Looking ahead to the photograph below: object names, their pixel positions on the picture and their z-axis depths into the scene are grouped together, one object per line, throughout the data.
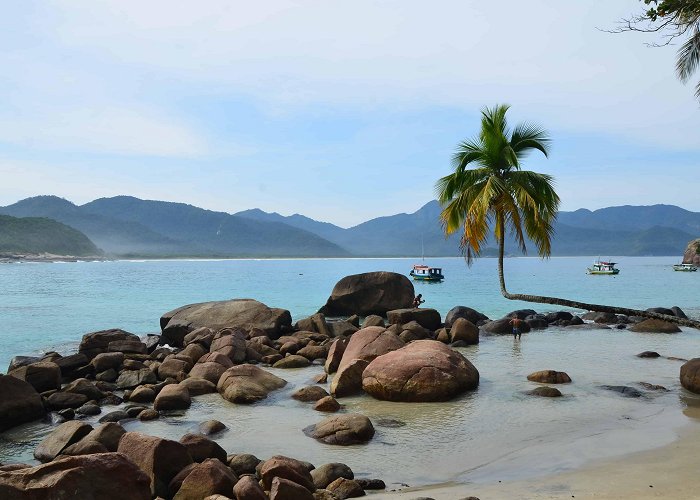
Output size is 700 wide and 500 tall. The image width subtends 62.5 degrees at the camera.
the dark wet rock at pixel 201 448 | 9.81
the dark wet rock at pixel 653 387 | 16.11
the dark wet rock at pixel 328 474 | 9.15
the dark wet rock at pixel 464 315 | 33.12
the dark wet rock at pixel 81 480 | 6.80
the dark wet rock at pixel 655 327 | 30.50
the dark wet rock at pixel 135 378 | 17.55
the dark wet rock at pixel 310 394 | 15.41
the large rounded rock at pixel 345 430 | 11.60
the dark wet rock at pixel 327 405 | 14.29
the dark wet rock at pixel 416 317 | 29.56
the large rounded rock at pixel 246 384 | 15.45
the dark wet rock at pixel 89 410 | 14.73
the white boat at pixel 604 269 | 118.26
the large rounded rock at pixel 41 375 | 16.62
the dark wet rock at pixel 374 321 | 27.95
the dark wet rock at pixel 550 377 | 17.33
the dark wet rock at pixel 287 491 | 8.01
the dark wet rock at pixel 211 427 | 12.60
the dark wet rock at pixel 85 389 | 15.97
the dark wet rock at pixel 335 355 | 18.91
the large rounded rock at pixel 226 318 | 26.92
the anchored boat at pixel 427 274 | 90.51
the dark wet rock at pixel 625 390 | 15.53
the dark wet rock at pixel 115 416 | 13.91
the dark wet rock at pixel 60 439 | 11.02
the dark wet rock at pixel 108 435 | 10.20
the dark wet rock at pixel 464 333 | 26.06
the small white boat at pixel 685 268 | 137.50
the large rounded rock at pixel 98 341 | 21.70
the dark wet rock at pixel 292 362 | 20.89
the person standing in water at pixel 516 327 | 27.47
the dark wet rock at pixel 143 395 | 15.86
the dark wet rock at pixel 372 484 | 9.12
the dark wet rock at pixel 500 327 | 30.55
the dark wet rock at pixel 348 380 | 15.77
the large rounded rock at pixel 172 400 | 14.78
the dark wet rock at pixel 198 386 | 16.30
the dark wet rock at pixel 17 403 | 13.62
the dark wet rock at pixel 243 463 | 9.75
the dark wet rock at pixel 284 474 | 8.71
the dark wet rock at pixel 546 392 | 15.51
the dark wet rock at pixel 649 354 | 22.08
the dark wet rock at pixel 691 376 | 15.54
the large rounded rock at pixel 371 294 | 36.75
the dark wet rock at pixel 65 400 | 15.22
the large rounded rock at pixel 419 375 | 14.89
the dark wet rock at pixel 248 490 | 7.95
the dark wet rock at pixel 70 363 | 19.17
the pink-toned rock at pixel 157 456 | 8.77
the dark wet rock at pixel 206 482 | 8.31
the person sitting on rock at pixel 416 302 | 35.61
